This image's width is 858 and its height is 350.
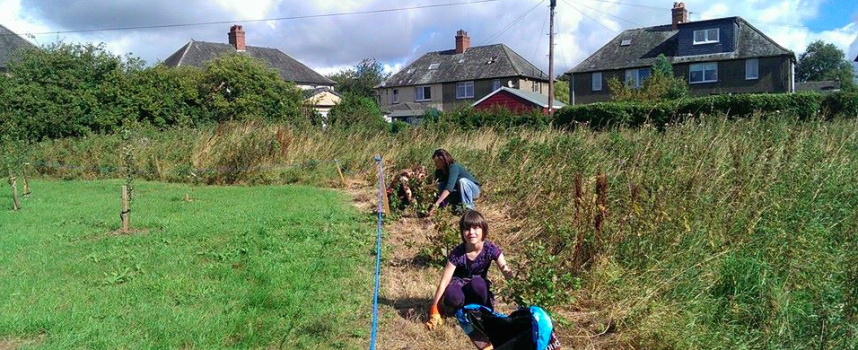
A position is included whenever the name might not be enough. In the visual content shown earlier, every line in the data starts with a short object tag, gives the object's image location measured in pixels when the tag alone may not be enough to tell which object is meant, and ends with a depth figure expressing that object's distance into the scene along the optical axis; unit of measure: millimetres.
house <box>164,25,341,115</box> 45344
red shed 38625
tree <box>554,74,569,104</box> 59781
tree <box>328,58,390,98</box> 69750
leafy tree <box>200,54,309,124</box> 25250
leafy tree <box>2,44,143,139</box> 18984
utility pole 27719
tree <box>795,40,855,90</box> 81812
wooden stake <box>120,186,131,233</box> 7594
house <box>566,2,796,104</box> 38281
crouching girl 4344
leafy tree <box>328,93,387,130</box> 18884
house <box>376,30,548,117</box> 48406
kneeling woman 7680
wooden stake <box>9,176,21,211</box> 9680
